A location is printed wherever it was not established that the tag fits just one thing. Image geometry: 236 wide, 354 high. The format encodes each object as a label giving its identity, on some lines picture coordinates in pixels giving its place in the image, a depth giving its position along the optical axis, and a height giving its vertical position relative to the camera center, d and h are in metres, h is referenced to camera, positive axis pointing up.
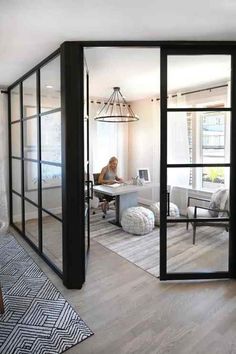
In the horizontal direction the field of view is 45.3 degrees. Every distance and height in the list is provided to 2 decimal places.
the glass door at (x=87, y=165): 3.03 -0.10
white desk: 4.57 -0.63
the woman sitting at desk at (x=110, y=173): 5.30 -0.31
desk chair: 5.32 -0.82
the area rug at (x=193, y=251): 2.85 -0.98
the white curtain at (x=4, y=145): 4.43 +0.19
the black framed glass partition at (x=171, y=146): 2.62 +0.11
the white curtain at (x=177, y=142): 2.74 +0.15
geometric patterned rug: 1.96 -1.28
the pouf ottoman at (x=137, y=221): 4.21 -0.97
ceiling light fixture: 5.95 +1.10
